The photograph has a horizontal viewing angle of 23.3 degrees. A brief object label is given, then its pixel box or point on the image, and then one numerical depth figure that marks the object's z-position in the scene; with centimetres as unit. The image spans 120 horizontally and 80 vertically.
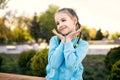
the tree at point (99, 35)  6875
